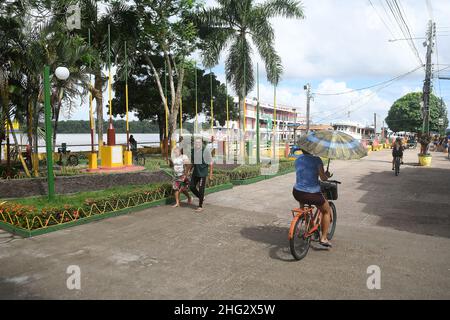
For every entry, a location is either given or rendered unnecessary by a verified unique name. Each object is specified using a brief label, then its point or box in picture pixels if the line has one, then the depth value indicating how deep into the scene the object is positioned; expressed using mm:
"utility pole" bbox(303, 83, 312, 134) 38484
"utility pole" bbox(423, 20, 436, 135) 21656
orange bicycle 4961
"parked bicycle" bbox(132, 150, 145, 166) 18156
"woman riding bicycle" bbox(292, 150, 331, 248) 5152
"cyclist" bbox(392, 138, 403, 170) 14688
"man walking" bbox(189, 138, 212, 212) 7855
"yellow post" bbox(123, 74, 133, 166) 16261
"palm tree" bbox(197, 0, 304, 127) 18500
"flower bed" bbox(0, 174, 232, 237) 6281
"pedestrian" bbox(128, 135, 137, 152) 22716
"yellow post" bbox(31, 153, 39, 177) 11273
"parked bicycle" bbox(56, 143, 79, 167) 15805
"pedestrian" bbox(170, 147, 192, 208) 8289
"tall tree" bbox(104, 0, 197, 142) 17766
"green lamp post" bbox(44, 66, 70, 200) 7469
